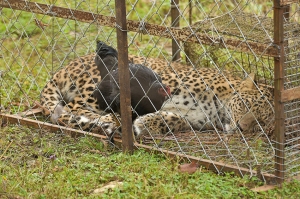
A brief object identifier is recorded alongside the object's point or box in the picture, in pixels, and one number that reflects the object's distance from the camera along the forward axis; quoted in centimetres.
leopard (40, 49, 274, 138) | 1297
